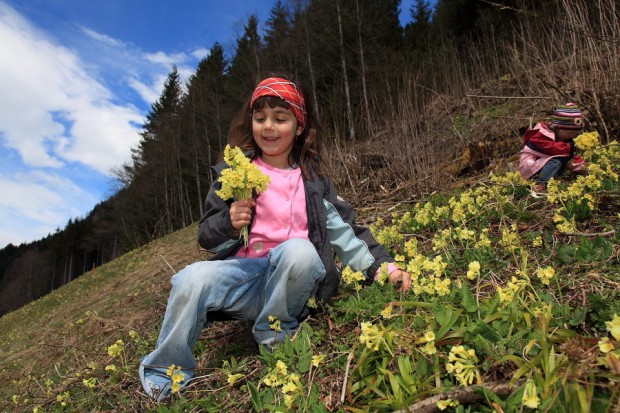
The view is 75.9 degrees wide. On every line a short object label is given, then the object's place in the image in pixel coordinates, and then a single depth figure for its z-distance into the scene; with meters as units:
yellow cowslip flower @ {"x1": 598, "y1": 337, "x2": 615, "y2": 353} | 1.06
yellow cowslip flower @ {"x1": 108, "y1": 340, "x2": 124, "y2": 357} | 2.42
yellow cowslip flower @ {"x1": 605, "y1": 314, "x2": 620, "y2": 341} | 1.08
